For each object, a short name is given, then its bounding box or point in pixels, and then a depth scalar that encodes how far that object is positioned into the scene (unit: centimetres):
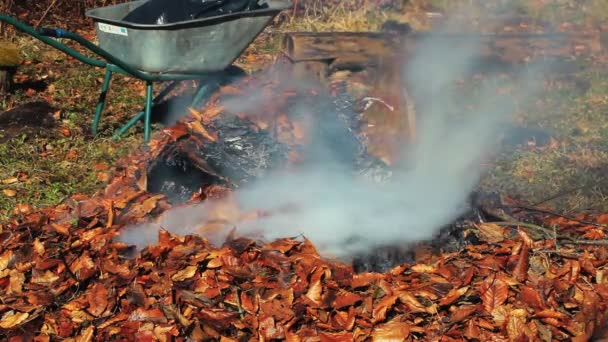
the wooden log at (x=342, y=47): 634
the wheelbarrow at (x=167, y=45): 493
